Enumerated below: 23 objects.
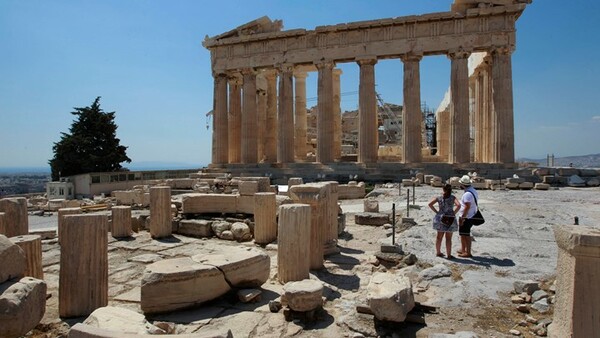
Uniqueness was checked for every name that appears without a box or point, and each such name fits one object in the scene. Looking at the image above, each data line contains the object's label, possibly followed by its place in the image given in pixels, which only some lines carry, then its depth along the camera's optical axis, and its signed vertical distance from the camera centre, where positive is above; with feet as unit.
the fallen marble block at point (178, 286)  16.97 -5.43
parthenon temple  73.05 +18.79
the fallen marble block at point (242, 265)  18.79 -4.99
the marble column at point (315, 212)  22.99 -2.90
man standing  23.44 -3.38
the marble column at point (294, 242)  20.52 -4.21
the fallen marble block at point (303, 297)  16.02 -5.56
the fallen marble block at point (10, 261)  14.16 -3.48
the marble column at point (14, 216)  27.04 -3.33
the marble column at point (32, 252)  19.79 -4.42
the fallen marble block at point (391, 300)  14.73 -5.33
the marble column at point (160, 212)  33.95 -4.03
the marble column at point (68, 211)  36.83 -4.21
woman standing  23.33 -3.53
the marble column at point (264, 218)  31.04 -4.24
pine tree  114.52 +6.42
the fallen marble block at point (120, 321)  12.96 -5.39
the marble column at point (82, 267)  17.47 -4.63
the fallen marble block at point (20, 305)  13.02 -4.81
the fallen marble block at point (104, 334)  10.92 -4.87
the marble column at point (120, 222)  34.01 -4.85
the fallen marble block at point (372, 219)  37.06 -5.33
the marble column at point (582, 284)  11.87 -3.89
